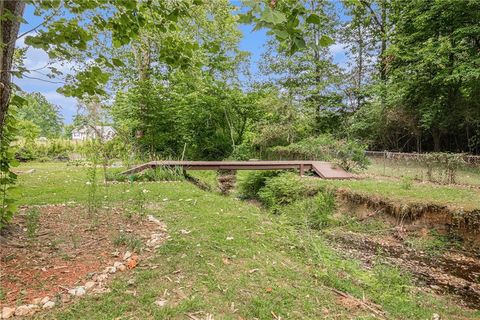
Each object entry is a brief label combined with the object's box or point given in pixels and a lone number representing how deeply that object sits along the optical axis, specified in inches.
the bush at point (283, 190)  306.8
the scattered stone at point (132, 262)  103.9
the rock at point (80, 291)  85.6
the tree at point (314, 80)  706.2
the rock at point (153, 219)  157.7
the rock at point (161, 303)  84.7
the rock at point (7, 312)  73.4
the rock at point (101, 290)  88.0
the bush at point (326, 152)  392.2
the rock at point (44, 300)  80.3
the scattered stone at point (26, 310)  75.4
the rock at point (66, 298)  82.4
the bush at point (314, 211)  241.3
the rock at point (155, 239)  125.0
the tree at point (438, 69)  439.5
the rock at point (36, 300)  80.1
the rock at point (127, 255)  109.2
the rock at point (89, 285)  89.0
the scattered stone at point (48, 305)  79.0
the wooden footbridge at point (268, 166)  338.0
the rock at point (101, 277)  94.0
